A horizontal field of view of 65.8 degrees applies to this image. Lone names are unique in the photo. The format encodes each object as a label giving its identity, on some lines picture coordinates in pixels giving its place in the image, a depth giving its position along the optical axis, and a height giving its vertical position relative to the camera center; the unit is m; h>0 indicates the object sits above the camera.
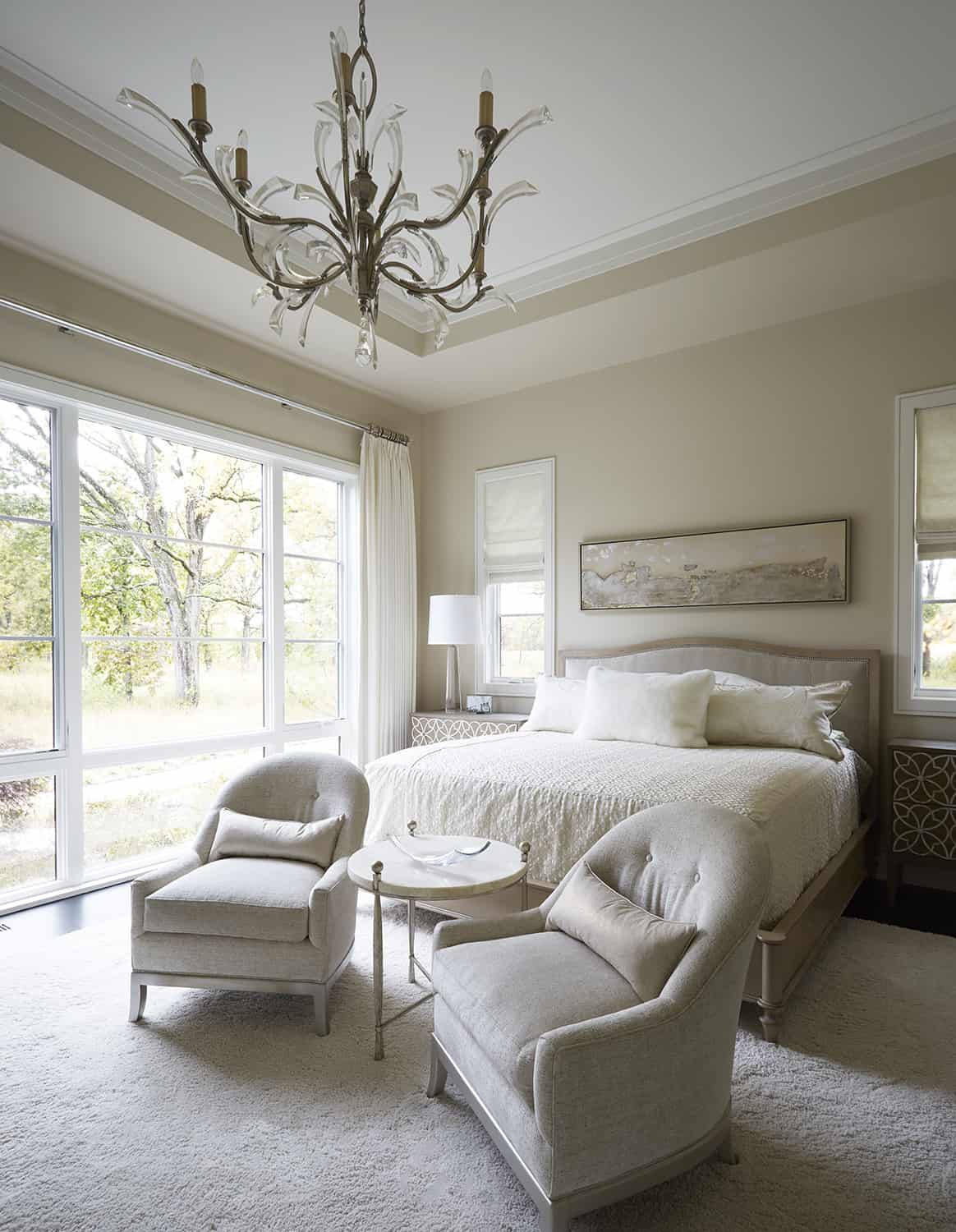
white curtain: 5.09 +0.10
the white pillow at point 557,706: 4.19 -0.54
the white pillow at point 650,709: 3.59 -0.48
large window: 3.49 -0.07
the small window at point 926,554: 3.72 +0.30
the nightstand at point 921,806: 3.35 -0.89
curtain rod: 3.34 +1.32
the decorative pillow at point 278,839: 2.71 -0.84
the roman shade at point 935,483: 3.71 +0.66
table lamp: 5.02 -0.06
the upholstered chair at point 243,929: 2.33 -1.02
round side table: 2.09 -0.79
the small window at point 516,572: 5.12 +0.28
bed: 2.43 -0.73
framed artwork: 3.99 +0.26
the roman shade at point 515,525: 5.17 +0.62
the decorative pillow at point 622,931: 1.66 -0.77
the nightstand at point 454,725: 4.72 -0.74
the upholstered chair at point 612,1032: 1.43 -0.88
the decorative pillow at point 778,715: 3.41 -0.49
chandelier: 1.83 +1.10
